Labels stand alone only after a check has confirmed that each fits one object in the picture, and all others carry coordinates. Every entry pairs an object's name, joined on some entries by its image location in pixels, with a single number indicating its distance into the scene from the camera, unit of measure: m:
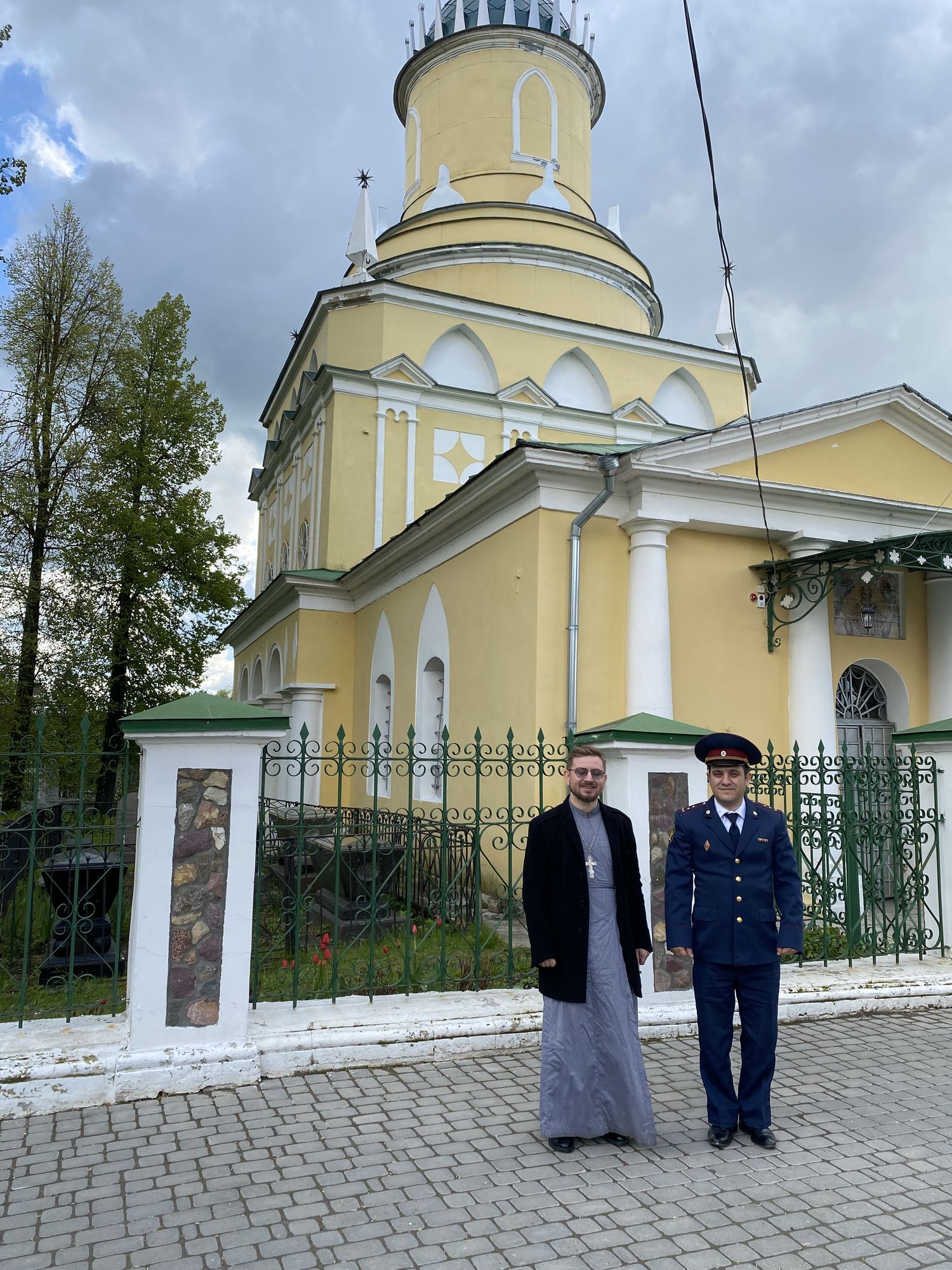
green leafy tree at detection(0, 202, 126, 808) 14.66
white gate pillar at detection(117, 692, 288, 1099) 4.65
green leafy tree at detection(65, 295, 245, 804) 16.91
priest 3.93
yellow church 9.84
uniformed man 4.00
